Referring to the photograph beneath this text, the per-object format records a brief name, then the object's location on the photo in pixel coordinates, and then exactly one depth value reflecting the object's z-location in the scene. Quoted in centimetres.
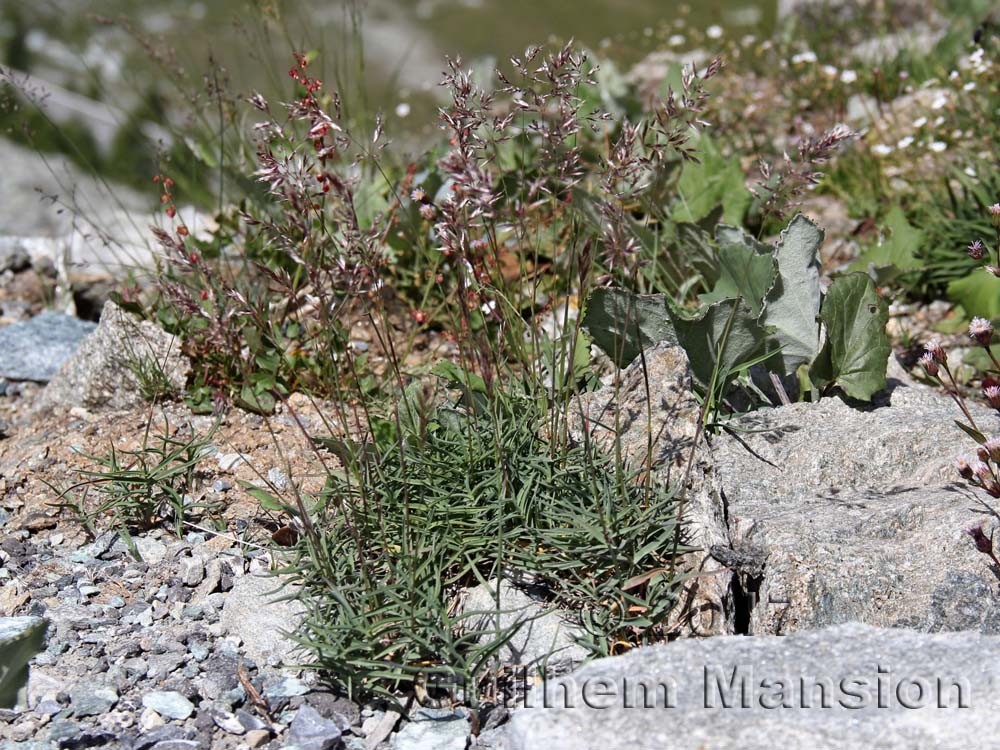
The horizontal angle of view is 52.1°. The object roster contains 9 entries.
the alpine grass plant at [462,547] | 220
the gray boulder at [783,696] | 179
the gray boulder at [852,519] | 224
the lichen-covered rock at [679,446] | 230
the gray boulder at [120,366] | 328
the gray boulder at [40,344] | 377
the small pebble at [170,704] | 214
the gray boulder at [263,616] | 232
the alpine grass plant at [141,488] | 277
